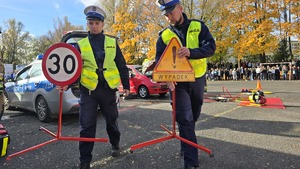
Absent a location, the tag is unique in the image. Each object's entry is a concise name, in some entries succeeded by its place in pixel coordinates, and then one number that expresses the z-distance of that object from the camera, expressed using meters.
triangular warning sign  2.54
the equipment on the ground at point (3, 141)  3.20
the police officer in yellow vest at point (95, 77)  2.75
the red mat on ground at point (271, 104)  6.71
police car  5.11
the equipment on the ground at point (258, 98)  6.92
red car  9.32
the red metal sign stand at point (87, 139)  2.65
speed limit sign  2.76
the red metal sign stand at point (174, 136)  2.49
